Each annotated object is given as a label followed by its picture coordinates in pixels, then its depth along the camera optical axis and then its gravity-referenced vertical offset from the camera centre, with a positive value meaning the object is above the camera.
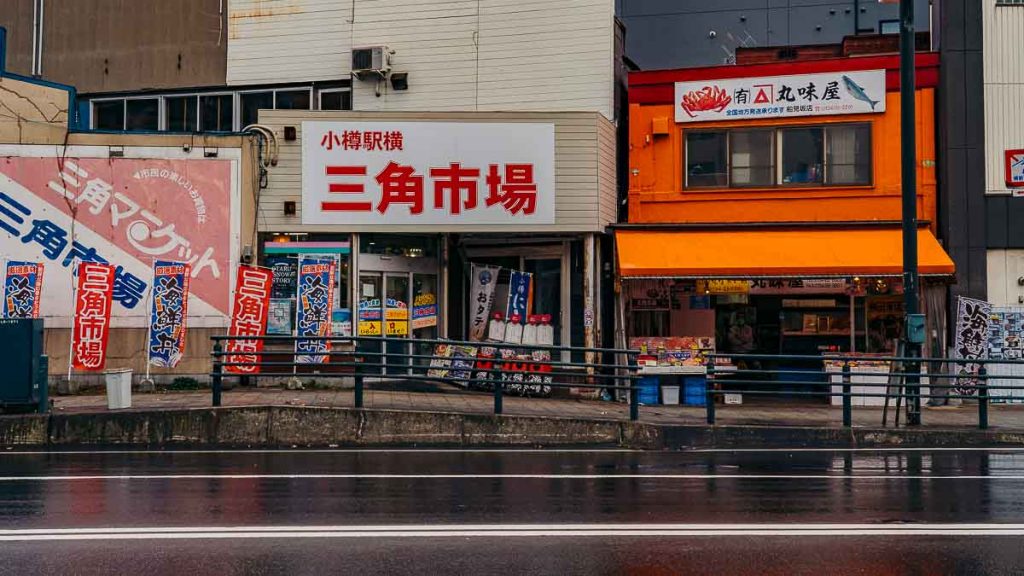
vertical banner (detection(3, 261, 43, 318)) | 16.48 +0.60
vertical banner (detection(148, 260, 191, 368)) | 16.58 +0.22
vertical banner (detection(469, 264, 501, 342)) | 19.33 +0.54
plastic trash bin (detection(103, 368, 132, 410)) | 14.39 -0.96
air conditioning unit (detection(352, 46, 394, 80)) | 20.33 +5.56
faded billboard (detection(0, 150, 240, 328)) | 17.55 +1.91
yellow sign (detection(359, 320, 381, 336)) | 18.38 -0.05
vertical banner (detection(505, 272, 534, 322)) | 18.86 +0.60
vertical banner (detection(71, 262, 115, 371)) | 16.28 +0.10
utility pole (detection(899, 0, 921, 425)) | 15.13 +2.54
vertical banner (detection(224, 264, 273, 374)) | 16.72 +0.35
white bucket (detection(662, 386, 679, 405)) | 18.25 -1.29
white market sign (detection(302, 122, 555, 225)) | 18.00 +2.84
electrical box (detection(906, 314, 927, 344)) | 15.07 -0.03
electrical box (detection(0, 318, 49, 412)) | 13.97 -0.58
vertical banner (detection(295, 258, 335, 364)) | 17.80 +0.47
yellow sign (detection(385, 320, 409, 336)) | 18.69 -0.05
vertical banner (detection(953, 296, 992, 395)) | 18.09 +0.01
